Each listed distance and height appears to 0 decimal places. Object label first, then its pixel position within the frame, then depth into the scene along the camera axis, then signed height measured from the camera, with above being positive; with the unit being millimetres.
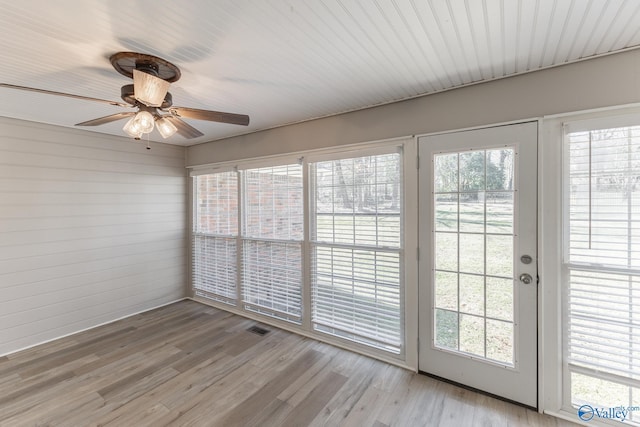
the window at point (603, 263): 1825 -376
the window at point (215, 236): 4066 -388
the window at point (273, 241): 3398 -397
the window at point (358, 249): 2732 -414
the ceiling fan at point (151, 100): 1624 +687
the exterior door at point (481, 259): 2143 -419
